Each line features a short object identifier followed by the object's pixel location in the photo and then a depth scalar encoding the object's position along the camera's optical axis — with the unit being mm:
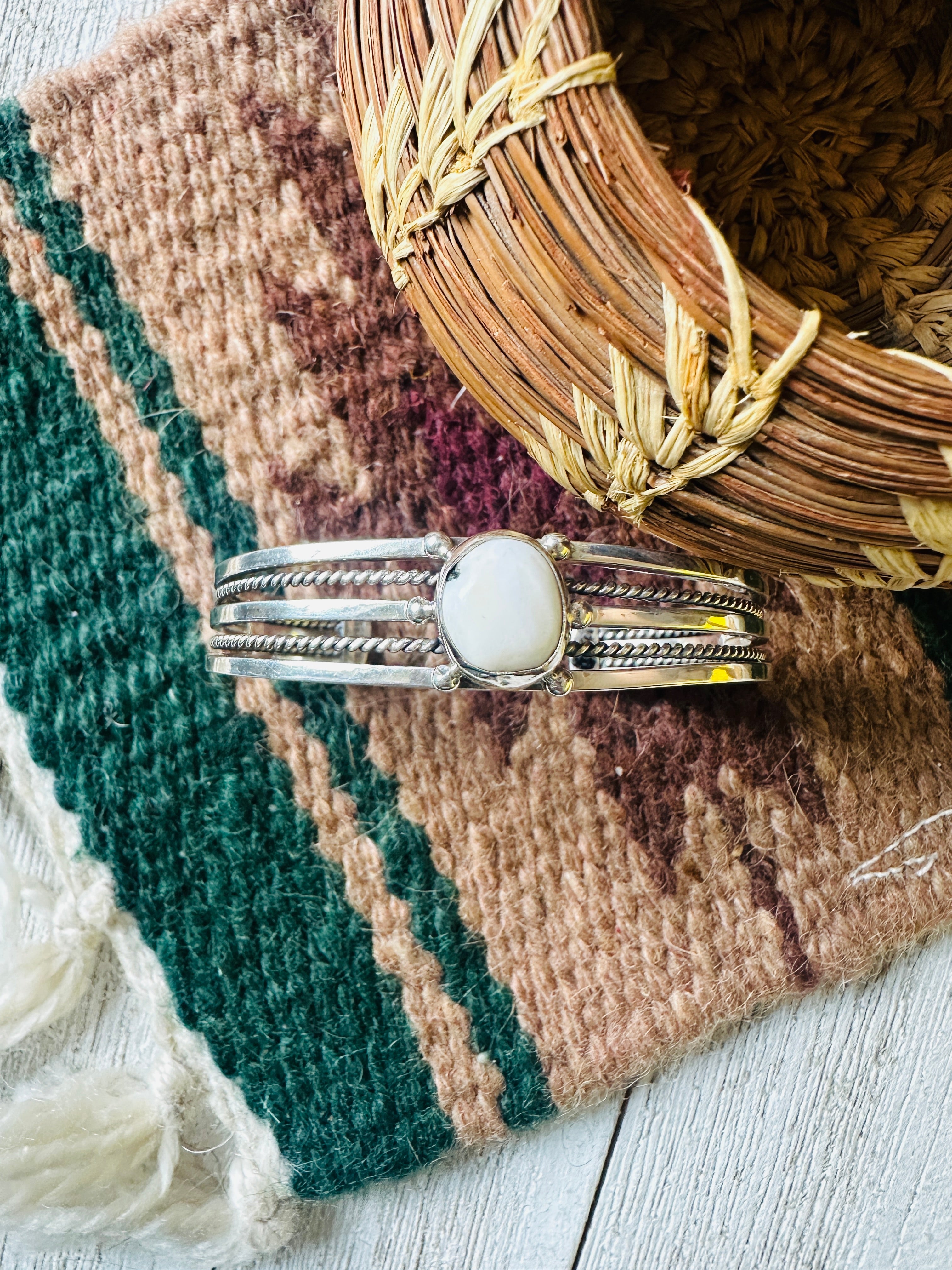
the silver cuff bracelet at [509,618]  129
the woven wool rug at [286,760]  153
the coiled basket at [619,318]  105
